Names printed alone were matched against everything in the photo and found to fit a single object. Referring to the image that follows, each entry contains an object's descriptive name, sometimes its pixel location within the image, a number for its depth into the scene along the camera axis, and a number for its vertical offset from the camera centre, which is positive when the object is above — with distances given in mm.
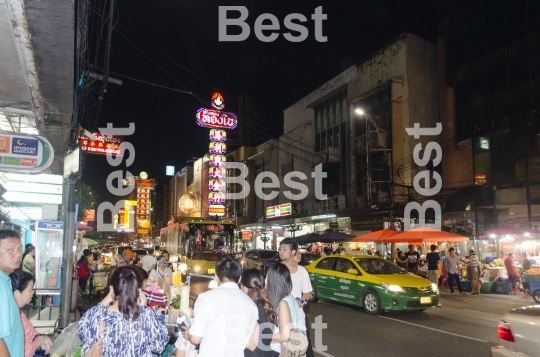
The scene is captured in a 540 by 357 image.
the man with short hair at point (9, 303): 3129 -477
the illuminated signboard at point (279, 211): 36656 +1904
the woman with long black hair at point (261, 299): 4254 -598
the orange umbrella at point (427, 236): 18812 -51
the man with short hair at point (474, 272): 18219 -1435
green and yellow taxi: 12391 -1392
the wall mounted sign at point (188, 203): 43656 +2872
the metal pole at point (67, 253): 9195 -405
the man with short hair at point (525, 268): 16848 -1263
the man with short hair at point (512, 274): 18172 -1496
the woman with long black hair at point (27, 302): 3986 -635
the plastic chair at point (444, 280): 20716 -1991
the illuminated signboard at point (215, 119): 43219 +10672
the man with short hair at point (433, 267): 18141 -1239
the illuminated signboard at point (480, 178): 23231 +2810
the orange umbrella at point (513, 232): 17094 +118
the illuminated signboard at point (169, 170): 102812 +14006
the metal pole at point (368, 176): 27250 +3471
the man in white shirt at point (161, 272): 8495 -716
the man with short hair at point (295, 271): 6098 -482
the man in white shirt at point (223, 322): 3701 -702
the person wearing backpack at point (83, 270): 16600 -1285
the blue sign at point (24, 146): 7090 +1312
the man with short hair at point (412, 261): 20625 -1173
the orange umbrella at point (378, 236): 20688 -64
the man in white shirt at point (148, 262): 12180 -748
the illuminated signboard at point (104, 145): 29984 +5693
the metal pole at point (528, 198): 19438 +1561
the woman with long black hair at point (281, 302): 4328 -663
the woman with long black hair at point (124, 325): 3535 -698
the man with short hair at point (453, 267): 18531 -1266
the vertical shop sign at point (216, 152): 43469 +7592
